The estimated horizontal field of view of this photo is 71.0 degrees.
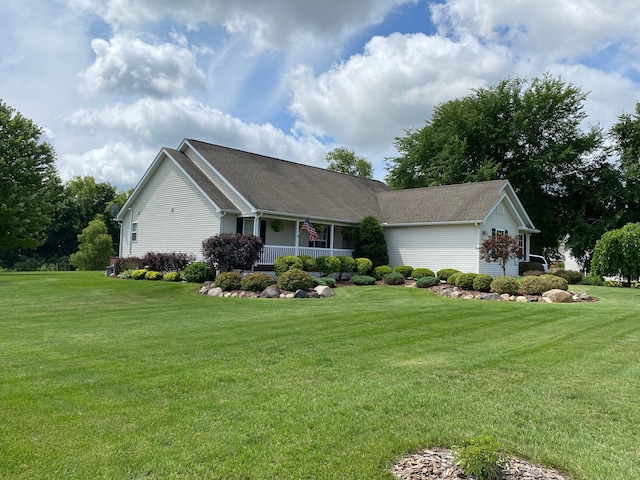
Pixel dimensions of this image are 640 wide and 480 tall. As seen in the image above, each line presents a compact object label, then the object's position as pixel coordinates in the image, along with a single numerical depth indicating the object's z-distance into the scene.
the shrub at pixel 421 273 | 21.92
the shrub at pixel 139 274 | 21.31
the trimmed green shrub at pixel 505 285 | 16.62
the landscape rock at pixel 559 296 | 15.37
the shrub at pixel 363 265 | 22.88
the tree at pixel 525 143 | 34.34
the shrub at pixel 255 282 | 16.20
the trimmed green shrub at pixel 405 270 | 22.55
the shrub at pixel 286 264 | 19.44
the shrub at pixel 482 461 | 3.00
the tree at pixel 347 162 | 57.41
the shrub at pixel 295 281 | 16.17
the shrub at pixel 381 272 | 22.33
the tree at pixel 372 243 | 24.27
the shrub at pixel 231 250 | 18.67
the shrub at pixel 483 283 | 17.36
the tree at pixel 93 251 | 40.62
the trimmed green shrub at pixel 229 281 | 16.64
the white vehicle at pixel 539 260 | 27.73
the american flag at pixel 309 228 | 20.69
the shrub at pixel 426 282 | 19.95
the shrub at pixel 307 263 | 20.48
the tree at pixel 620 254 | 20.62
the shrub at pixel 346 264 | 22.36
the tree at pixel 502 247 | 19.61
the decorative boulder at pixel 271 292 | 15.59
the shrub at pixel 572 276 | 23.89
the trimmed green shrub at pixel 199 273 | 19.44
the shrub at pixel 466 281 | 17.98
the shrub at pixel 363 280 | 21.14
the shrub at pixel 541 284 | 16.47
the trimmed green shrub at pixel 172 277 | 20.23
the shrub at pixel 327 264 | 21.53
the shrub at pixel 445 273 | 21.28
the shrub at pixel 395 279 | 21.23
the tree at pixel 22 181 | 32.22
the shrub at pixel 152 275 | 20.77
